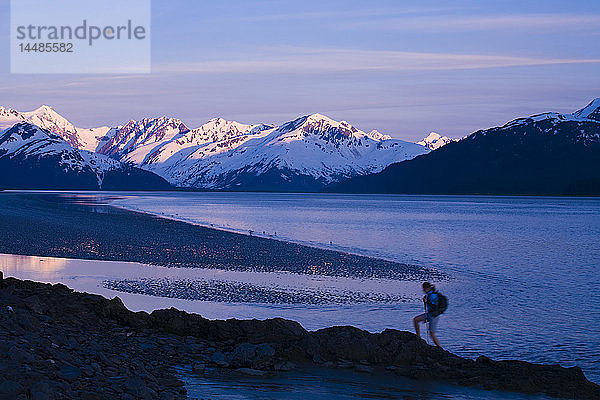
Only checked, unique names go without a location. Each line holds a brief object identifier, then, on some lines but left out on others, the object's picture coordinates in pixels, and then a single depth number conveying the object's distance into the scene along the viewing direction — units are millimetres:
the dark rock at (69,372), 13578
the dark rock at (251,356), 17109
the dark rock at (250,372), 16594
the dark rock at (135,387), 13195
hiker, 20078
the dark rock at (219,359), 17156
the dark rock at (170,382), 14772
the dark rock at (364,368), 17242
